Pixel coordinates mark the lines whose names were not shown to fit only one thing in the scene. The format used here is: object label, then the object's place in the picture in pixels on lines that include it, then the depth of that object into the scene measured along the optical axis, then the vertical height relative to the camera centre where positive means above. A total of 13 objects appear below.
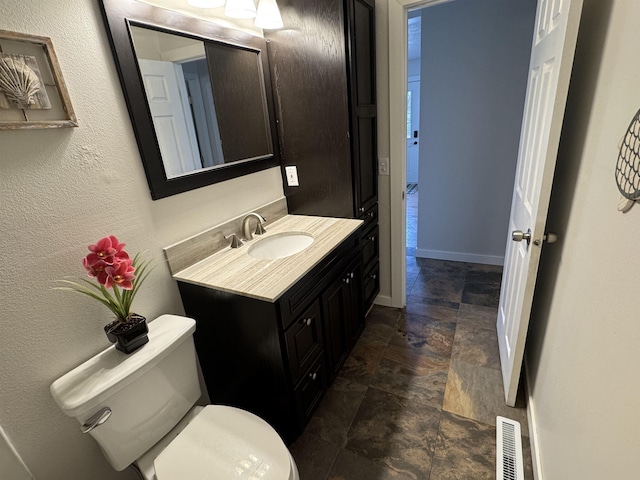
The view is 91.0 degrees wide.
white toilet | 0.93 -0.90
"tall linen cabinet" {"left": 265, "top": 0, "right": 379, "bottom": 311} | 1.58 +0.12
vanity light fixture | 1.33 +0.52
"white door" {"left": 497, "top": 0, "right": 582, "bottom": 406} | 1.03 -0.21
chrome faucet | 1.64 -0.47
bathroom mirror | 1.15 +0.17
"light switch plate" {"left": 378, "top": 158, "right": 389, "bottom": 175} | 2.07 -0.28
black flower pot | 1.02 -0.59
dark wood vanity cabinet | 1.24 -0.88
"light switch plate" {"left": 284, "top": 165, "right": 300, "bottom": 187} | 1.92 -0.27
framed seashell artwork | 0.84 +0.17
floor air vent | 1.24 -1.35
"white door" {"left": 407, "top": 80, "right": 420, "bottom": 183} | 5.92 -0.24
